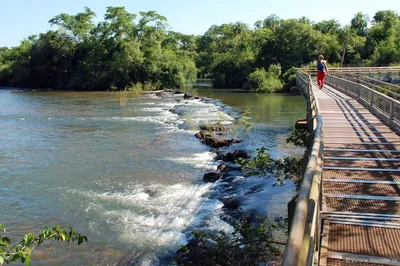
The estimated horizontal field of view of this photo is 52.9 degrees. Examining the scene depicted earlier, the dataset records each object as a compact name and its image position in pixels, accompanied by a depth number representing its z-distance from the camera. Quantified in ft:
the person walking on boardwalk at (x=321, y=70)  75.74
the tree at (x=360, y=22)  293.64
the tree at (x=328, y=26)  281.97
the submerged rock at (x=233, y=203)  44.47
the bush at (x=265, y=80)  212.84
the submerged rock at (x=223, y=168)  58.86
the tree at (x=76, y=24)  274.36
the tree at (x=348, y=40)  234.17
